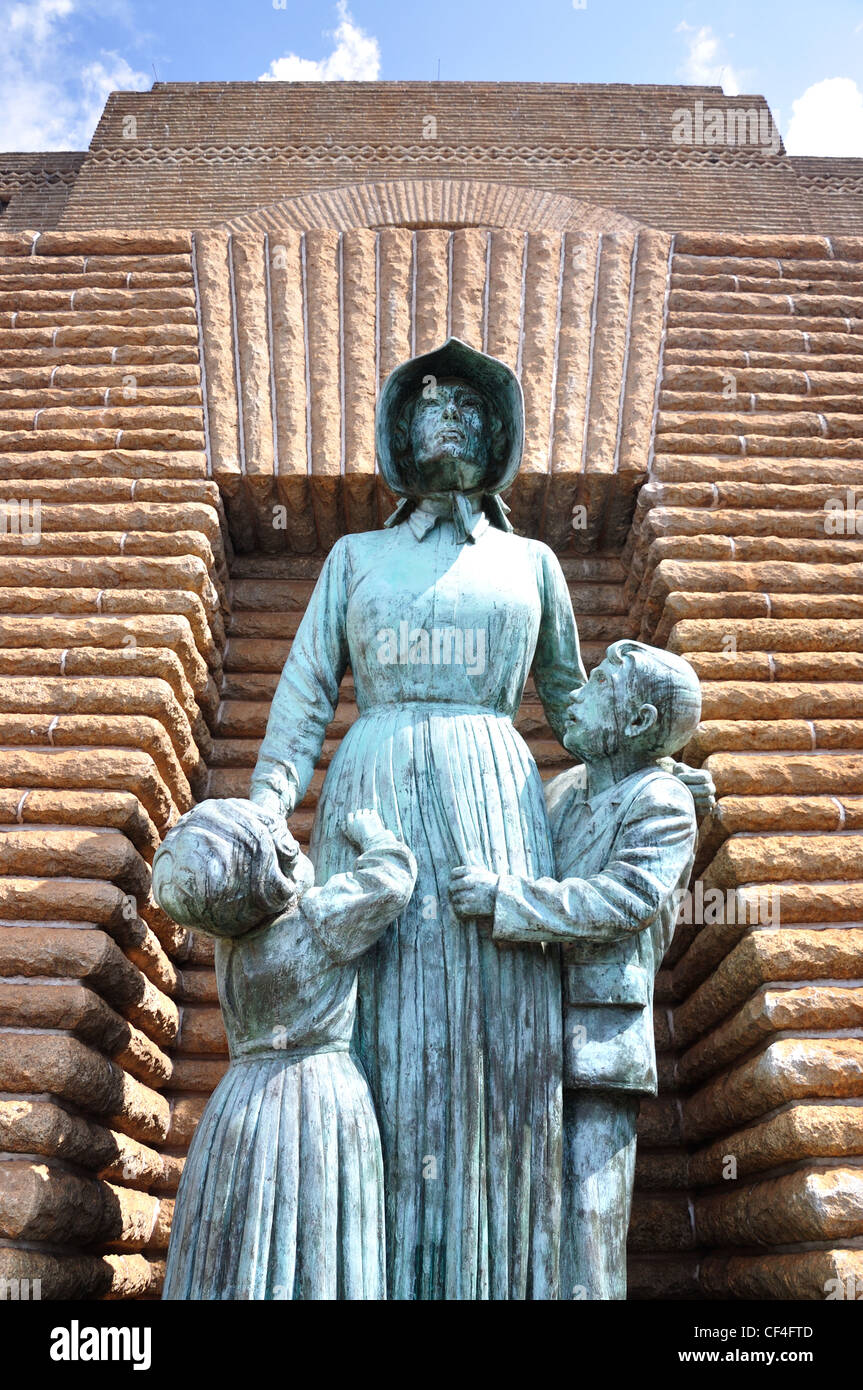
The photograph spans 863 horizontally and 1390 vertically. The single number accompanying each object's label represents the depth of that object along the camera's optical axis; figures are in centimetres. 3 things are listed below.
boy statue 258
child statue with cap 232
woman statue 252
